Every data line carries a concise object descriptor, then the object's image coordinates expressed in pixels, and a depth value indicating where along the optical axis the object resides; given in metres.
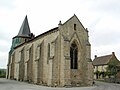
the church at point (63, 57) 18.28
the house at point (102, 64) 33.65
